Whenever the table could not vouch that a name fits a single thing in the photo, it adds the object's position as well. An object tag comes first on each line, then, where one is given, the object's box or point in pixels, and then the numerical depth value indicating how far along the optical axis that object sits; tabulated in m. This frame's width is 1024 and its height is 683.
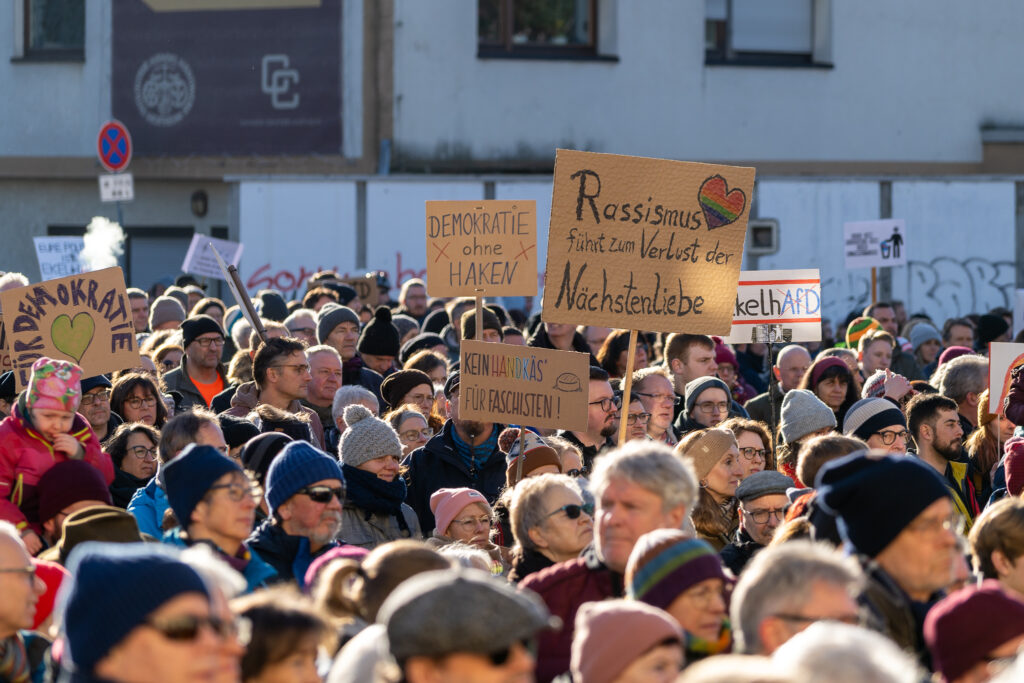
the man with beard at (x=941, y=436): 16.19
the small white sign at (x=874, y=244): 35.81
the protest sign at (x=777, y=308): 22.39
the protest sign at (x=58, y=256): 31.53
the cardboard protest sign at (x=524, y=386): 14.83
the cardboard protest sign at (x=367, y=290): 32.97
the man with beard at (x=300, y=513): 11.12
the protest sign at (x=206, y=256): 31.91
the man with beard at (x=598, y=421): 16.17
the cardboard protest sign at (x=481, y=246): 18.86
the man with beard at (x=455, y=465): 15.37
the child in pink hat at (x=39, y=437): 12.80
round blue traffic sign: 36.53
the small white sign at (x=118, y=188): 32.97
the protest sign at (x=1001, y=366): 16.95
